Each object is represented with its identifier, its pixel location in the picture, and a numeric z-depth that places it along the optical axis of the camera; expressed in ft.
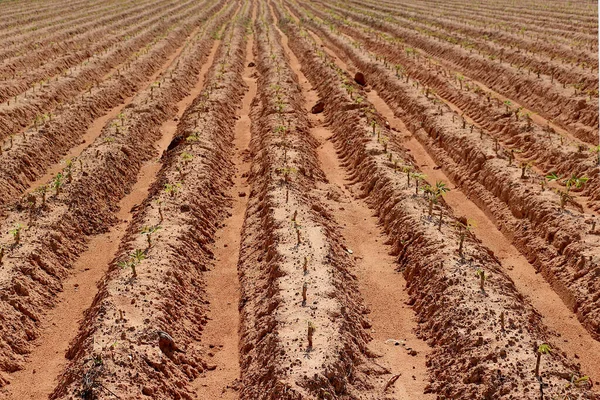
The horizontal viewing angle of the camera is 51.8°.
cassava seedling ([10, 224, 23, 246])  27.89
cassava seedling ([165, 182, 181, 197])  33.53
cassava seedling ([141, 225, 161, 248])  28.12
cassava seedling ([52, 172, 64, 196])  33.81
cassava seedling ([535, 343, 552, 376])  19.04
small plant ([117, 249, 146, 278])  25.45
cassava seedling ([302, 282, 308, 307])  23.21
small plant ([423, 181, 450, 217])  32.09
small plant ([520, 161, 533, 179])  34.53
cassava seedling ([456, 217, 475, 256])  26.55
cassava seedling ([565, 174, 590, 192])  30.46
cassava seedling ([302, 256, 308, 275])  25.40
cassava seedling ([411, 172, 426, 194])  33.41
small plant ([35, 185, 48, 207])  32.11
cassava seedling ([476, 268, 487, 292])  23.91
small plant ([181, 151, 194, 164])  38.09
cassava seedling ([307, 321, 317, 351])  20.66
